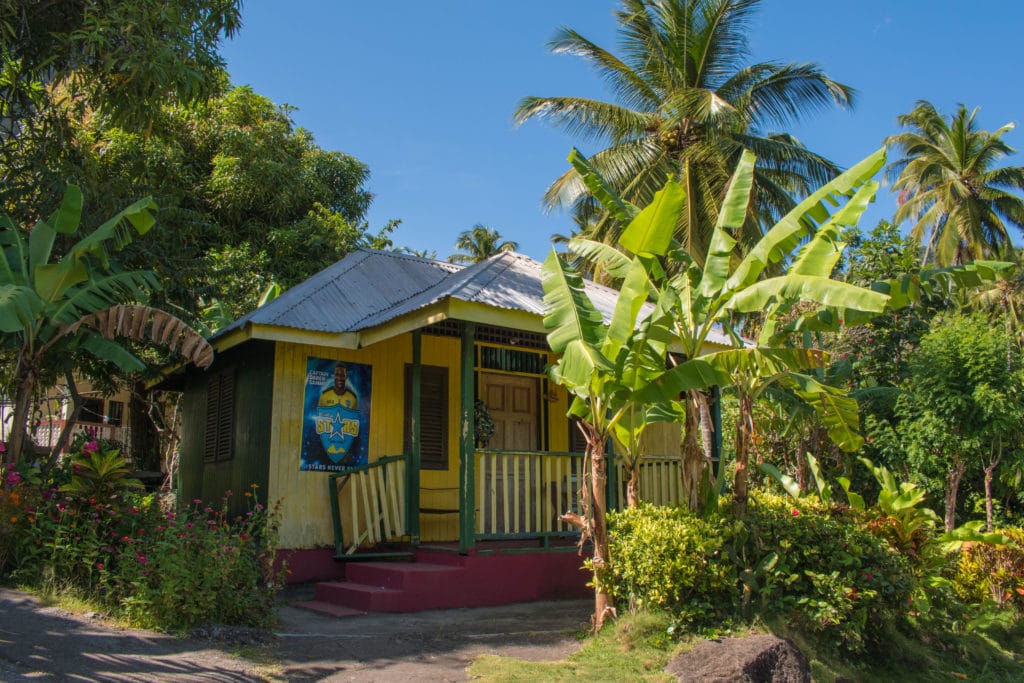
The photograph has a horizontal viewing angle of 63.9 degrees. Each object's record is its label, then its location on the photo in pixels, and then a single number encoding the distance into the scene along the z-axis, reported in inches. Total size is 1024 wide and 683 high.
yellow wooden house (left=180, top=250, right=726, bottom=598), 372.2
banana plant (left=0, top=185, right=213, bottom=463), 340.5
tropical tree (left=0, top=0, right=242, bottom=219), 362.9
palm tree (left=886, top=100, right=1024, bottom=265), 1040.2
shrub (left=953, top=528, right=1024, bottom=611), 377.4
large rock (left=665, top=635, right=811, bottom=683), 228.4
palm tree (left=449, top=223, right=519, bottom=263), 1524.4
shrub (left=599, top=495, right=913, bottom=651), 261.9
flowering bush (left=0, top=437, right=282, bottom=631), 266.8
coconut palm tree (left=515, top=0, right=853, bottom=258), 689.6
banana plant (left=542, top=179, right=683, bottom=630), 269.9
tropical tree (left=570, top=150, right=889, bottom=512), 264.7
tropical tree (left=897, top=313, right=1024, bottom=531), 620.1
